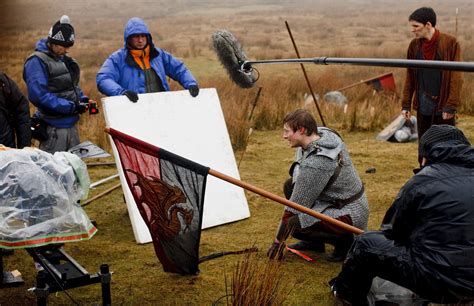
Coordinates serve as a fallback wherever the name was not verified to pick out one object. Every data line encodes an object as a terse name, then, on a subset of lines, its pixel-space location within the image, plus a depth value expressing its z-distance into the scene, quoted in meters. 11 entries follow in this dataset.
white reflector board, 5.13
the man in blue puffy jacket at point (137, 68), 5.45
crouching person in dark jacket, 3.04
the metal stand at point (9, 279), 4.16
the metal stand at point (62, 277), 3.40
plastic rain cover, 3.31
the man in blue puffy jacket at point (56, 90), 5.30
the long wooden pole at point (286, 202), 3.55
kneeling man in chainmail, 4.27
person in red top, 5.59
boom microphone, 5.82
